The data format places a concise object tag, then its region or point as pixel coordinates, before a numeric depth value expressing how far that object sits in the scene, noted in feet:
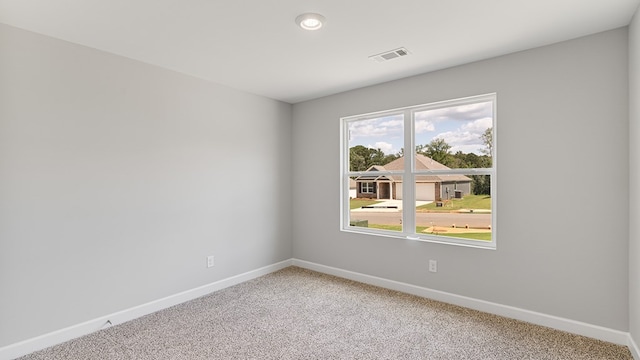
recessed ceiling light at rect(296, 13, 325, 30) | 7.19
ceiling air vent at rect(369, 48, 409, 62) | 9.19
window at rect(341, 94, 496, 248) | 10.27
